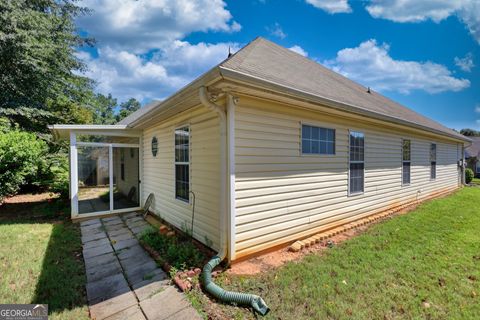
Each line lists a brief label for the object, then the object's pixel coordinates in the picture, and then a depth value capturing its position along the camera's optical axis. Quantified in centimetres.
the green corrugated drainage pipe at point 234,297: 250
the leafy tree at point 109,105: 4032
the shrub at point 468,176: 1777
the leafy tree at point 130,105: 5324
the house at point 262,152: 349
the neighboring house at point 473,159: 2700
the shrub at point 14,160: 681
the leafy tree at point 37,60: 973
